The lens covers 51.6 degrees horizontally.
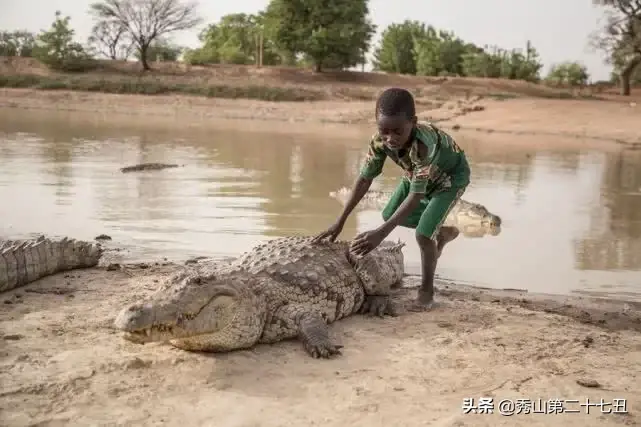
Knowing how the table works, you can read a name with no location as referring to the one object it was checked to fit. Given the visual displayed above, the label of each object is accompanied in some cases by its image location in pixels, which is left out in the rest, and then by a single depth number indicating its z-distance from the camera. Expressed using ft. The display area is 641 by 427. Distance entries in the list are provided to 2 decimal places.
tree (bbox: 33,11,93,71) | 130.00
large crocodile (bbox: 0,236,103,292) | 14.44
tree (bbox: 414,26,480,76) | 163.84
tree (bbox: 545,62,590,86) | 154.10
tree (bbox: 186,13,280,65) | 157.69
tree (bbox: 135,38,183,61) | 163.02
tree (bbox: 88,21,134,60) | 159.21
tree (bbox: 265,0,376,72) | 136.77
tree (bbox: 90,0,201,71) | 157.28
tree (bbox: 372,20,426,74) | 179.73
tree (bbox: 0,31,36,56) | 142.63
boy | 12.66
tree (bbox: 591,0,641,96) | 120.31
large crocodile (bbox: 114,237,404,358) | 10.32
